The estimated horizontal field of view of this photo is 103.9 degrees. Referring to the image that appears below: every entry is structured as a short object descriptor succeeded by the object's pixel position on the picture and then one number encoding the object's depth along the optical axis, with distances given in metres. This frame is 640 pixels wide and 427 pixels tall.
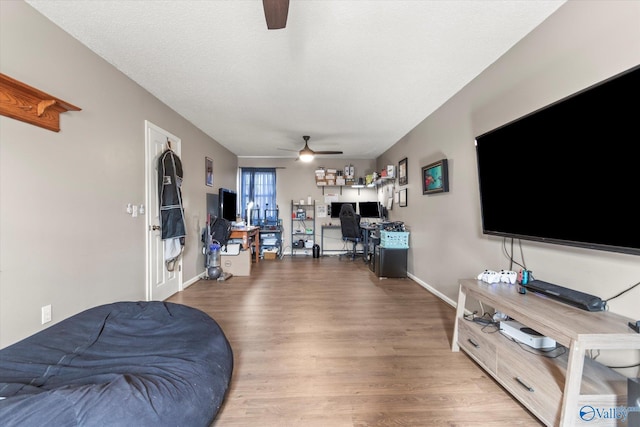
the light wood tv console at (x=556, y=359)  1.10
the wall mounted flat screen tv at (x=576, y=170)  1.18
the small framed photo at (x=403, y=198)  4.45
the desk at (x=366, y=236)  5.42
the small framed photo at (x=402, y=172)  4.38
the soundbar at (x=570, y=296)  1.33
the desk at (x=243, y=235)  4.54
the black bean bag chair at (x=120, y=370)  0.90
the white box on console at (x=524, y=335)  1.49
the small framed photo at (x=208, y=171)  4.46
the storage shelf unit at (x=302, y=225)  6.45
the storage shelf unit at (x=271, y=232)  6.20
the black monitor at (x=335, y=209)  6.44
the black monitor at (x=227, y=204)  4.57
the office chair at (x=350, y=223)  5.45
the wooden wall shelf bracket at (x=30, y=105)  1.54
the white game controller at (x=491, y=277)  1.85
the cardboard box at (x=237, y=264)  4.43
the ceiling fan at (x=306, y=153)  4.49
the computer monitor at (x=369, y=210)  6.21
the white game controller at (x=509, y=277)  1.83
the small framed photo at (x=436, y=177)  3.02
